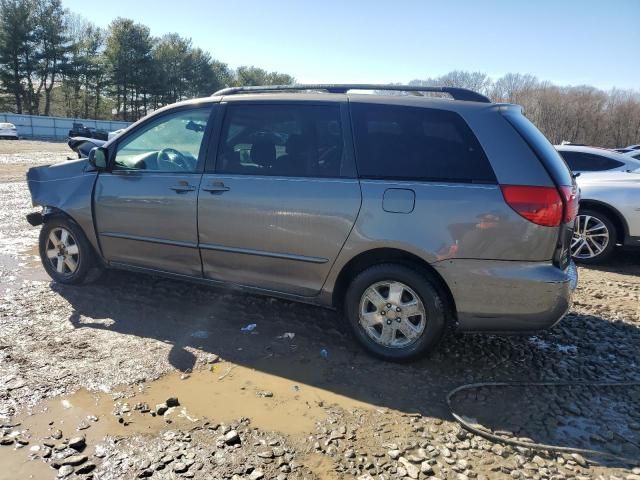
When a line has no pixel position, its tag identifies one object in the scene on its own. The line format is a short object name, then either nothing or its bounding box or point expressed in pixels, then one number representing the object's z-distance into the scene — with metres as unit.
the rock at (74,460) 2.49
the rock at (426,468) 2.52
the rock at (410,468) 2.51
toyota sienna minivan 3.23
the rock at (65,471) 2.41
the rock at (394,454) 2.63
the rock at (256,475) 2.45
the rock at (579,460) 2.61
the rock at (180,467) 2.48
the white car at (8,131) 32.25
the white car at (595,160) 7.29
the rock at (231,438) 2.71
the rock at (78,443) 2.61
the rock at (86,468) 2.44
